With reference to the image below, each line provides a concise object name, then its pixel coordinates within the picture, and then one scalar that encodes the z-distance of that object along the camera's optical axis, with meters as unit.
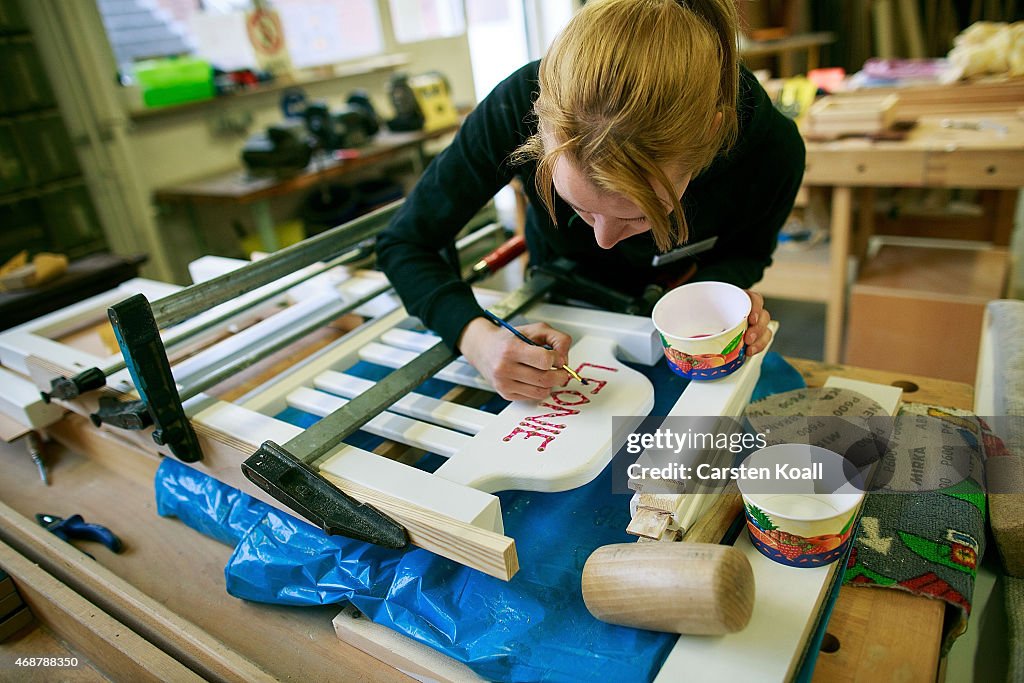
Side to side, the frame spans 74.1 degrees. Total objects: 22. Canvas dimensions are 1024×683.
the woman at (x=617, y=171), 0.65
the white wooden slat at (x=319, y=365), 0.96
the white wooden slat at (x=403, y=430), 0.82
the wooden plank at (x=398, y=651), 0.68
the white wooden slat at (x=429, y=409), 0.86
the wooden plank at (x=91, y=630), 0.73
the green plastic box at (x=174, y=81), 2.68
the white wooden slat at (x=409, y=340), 1.06
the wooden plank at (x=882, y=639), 0.62
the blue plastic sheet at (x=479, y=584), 0.63
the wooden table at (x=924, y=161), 1.66
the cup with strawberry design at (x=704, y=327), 0.84
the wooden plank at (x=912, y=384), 1.01
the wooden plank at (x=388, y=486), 0.63
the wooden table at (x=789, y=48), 3.76
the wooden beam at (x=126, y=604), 0.73
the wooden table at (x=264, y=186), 2.57
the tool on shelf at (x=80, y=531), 0.93
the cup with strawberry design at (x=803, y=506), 0.63
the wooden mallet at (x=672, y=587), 0.56
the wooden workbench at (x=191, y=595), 0.65
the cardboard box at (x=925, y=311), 1.89
